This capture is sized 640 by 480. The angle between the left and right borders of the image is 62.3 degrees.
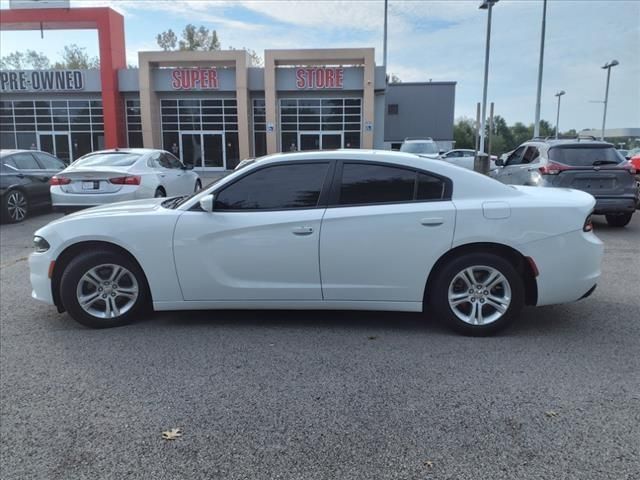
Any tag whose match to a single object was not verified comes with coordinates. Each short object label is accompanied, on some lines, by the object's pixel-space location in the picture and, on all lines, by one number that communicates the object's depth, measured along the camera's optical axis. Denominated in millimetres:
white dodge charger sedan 4414
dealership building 29672
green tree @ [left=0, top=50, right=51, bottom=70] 74994
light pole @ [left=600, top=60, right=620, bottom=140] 39612
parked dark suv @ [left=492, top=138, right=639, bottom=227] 9438
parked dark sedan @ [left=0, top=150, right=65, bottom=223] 11297
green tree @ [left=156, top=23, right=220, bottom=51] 69750
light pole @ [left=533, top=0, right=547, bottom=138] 27500
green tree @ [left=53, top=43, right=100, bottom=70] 67250
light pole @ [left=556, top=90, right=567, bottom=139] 52444
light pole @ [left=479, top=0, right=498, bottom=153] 27434
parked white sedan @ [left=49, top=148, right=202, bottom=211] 9734
